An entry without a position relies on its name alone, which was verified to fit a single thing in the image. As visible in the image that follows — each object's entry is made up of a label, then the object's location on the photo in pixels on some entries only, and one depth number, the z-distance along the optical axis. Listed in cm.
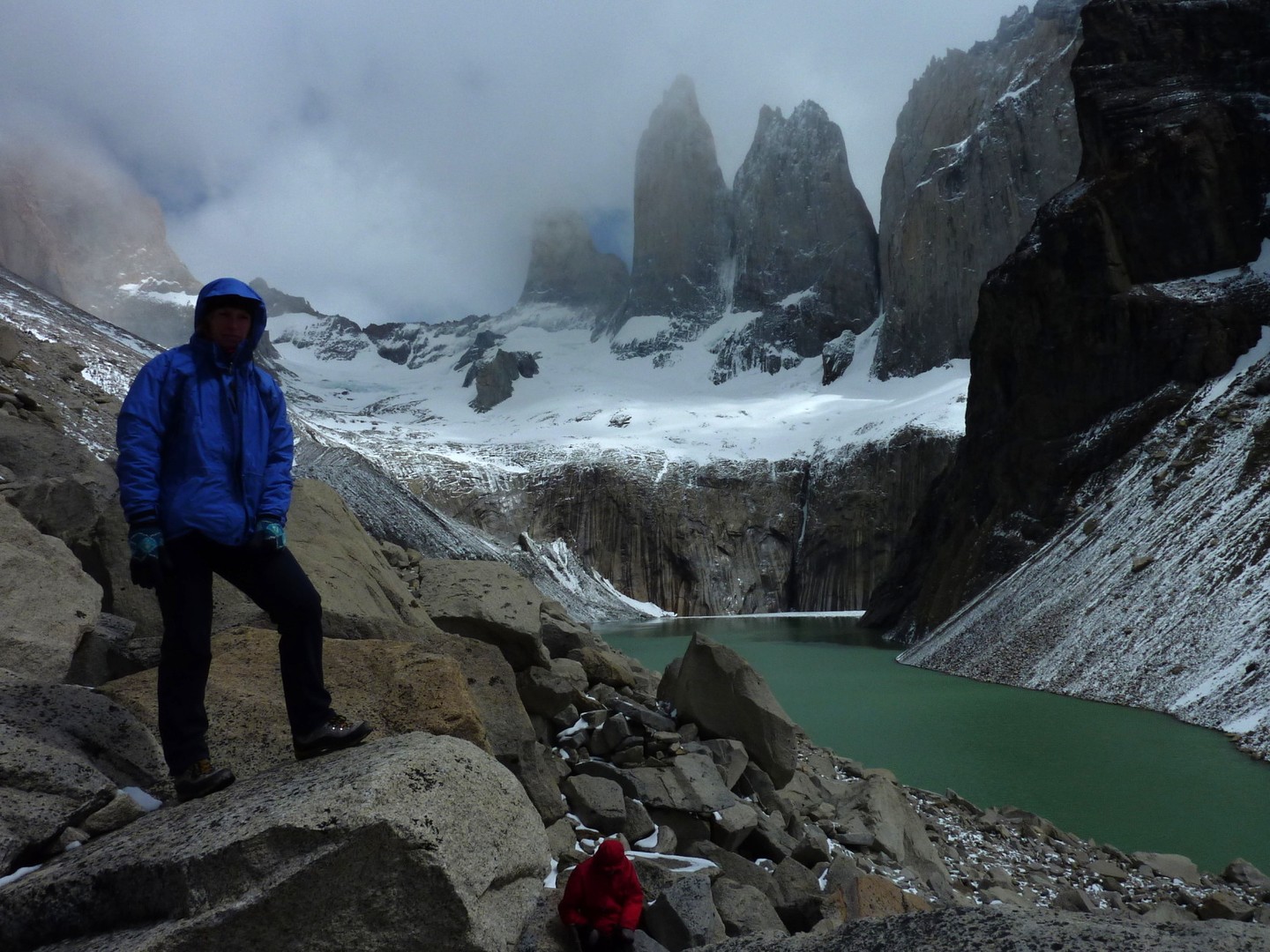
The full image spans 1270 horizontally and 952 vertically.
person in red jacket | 374
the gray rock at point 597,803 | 567
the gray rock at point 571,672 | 813
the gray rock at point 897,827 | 768
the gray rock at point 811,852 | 652
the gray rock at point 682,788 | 626
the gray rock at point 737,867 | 563
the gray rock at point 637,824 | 580
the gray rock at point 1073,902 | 691
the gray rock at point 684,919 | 410
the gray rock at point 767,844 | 644
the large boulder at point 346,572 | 637
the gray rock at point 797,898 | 534
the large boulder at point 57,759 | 346
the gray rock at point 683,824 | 618
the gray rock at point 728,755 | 757
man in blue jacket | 385
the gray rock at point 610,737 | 704
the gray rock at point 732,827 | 622
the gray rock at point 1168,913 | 655
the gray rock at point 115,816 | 366
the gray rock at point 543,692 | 722
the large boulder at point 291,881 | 295
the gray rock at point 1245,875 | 793
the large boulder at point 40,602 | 486
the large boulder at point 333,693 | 433
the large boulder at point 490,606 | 807
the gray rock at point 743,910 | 463
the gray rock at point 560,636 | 1030
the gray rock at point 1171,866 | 815
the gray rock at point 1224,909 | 674
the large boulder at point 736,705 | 820
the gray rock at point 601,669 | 931
